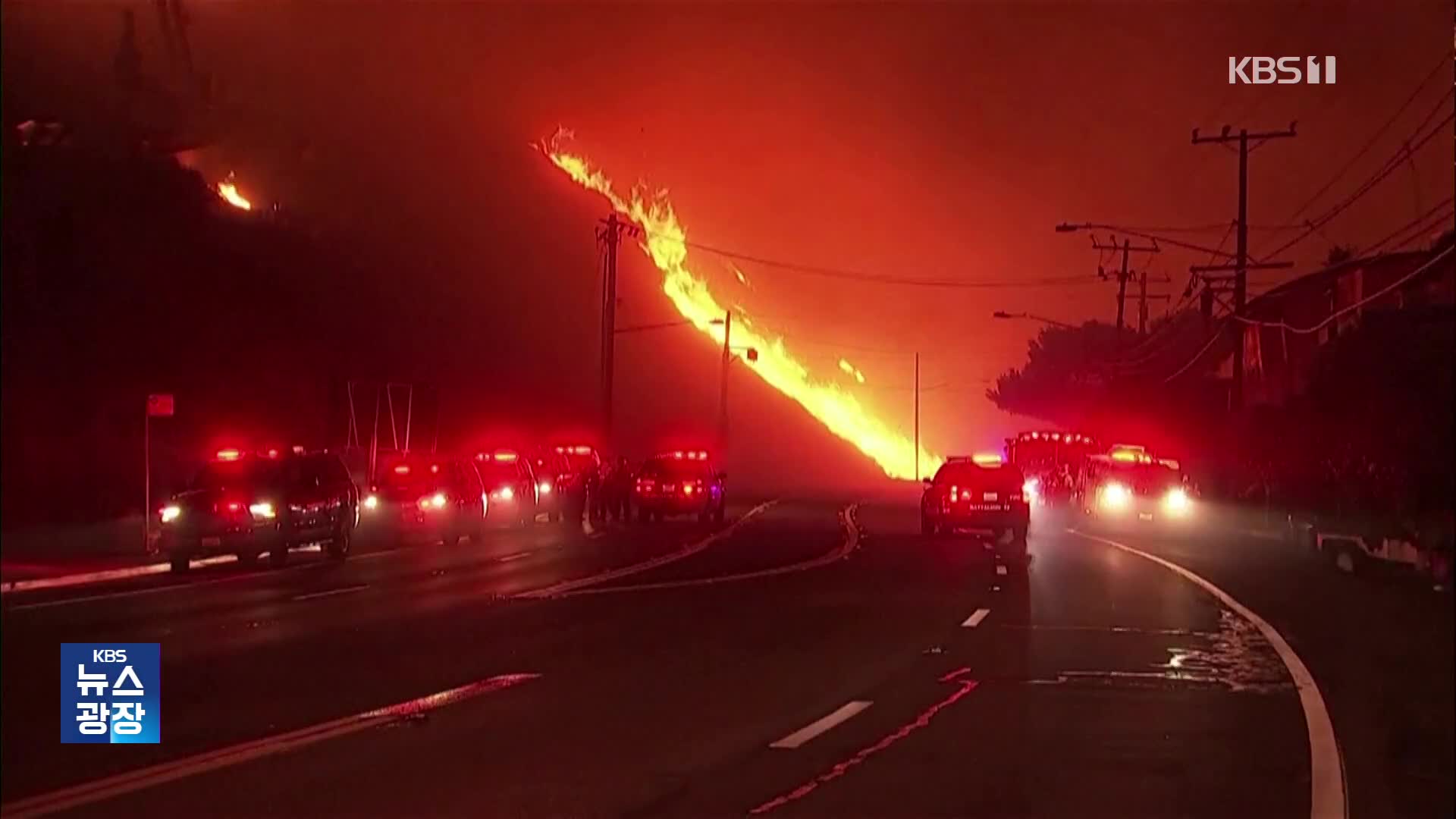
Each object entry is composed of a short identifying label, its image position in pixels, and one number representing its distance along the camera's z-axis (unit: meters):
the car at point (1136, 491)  56.87
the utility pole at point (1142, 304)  89.75
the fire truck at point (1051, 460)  70.38
